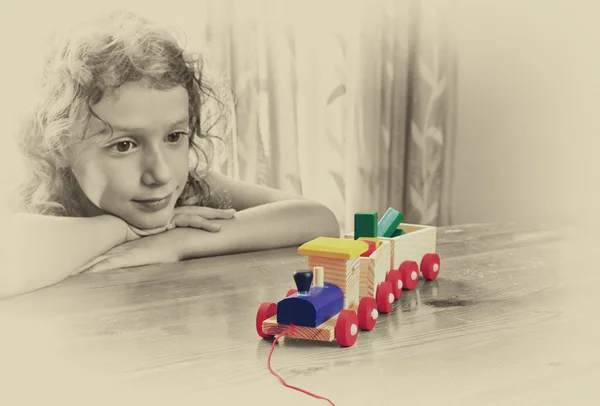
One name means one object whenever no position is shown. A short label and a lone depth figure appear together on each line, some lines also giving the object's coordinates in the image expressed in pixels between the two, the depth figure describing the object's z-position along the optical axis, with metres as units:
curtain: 1.72
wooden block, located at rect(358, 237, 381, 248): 1.41
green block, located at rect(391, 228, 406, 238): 1.50
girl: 1.55
